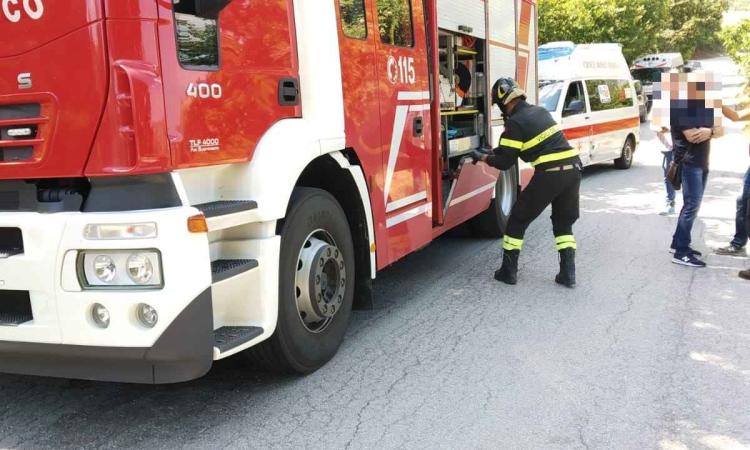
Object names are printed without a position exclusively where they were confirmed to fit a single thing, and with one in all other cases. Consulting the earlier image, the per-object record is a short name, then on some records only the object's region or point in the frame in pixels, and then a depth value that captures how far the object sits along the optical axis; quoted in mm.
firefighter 5930
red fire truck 2766
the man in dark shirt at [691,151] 6488
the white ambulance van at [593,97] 12070
